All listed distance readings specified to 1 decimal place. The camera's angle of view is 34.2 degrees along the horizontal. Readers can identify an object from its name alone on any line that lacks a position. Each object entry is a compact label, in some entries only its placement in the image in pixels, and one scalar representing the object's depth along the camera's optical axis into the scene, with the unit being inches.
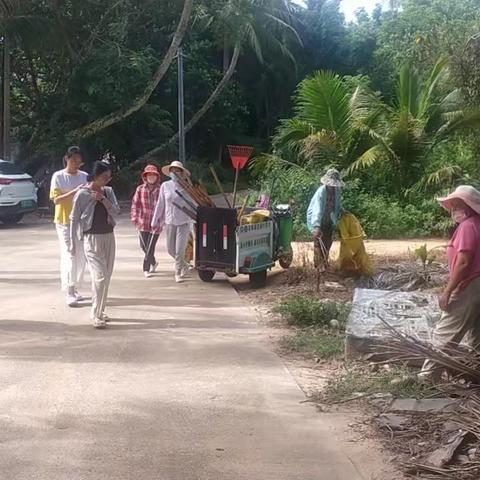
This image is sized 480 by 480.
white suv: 724.0
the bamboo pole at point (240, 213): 402.7
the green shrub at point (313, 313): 309.9
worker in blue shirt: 396.5
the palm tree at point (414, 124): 670.5
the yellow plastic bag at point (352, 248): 408.5
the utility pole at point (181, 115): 910.5
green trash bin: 436.8
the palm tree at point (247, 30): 1067.9
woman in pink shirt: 209.5
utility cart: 394.9
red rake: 414.0
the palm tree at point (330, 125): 683.4
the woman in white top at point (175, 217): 410.6
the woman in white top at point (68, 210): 343.3
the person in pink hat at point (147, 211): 432.8
